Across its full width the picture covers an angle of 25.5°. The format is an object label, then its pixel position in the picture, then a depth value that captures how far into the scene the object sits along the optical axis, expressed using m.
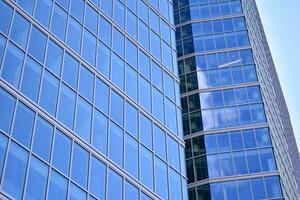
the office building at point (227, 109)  52.75
